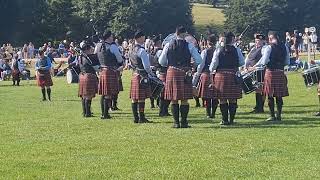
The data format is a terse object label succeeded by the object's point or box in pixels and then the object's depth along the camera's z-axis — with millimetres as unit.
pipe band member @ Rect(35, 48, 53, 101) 17875
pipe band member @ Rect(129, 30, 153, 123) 11602
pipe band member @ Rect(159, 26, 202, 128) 10969
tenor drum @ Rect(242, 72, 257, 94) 12844
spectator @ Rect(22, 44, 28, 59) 41656
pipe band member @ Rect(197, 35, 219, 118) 12758
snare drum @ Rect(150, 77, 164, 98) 11969
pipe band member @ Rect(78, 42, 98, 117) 13359
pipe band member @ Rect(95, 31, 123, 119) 12680
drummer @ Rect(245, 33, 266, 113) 13661
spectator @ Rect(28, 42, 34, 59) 41969
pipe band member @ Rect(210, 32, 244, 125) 11312
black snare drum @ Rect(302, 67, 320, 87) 12860
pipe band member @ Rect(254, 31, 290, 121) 11859
